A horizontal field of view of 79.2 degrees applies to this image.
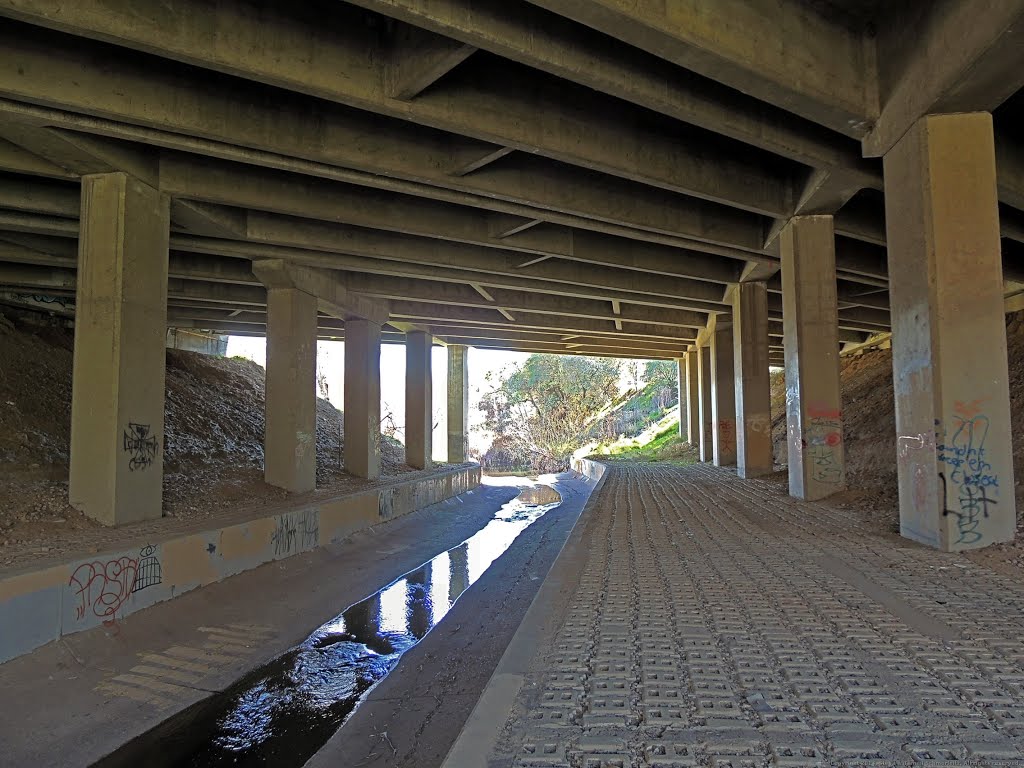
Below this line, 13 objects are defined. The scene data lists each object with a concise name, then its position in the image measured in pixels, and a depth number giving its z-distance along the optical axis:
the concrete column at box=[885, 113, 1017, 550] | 6.77
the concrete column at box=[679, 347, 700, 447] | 30.48
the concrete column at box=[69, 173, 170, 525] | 8.61
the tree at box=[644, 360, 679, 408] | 47.06
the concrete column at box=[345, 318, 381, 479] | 17.95
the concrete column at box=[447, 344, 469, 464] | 28.75
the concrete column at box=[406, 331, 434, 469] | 23.41
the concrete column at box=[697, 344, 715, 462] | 26.52
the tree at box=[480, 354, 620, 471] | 43.00
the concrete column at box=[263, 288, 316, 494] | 13.60
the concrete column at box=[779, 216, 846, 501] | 11.40
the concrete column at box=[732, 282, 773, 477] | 16.31
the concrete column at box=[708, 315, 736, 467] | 22.30
